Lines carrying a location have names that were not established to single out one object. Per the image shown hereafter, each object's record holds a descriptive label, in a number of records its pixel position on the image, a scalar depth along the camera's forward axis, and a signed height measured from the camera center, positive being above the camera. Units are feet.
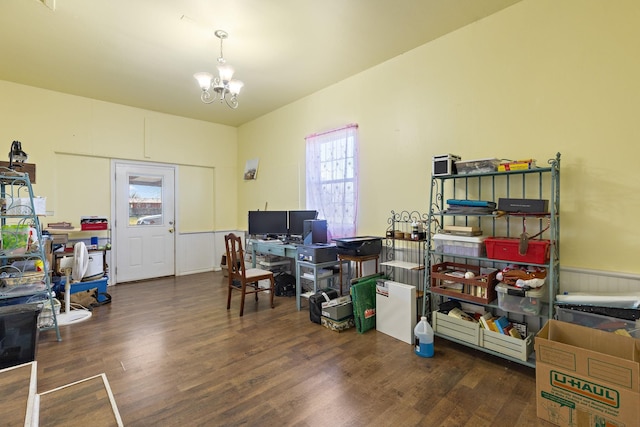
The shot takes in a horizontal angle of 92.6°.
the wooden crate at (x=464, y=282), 7.95 -1.97
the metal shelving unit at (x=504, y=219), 7.36 -0.28
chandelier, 9.32 +4.06
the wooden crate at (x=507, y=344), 7.25 -3.32
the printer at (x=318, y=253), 11.57 -1.67
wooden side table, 10.91 -1.78
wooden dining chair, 11.44 -2.49
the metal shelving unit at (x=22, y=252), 8.58 -1.21
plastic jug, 8.17 -3.45
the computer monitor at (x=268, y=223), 14.79 -0.65
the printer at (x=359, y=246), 10.80 -1.29
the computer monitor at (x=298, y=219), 13.99 -0.44
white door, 16.49 -0.68
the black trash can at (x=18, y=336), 7.06 -2.99
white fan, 10.94 -2.36
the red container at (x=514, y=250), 7.17 -0.99
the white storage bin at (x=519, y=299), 7.20 -2.20
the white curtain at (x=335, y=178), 12.67 +1.41
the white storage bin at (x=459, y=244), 8.17 -0.97
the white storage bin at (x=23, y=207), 8.87 +0.08
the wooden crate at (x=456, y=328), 8.09 -3.26
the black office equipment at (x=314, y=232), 12.44 -0.91
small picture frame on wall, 18.53 +2.47
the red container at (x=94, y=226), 14.43 -0.77
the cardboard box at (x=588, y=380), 5.08 -3.01
